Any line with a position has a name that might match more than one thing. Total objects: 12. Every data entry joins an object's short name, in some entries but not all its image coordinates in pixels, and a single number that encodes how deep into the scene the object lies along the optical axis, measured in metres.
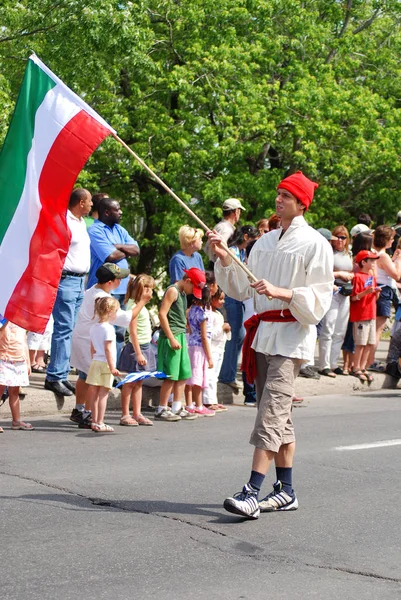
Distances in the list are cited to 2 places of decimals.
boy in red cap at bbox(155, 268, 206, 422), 10.66
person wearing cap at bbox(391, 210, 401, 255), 15.91
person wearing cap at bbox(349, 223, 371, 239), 14.38
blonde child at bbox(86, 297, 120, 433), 9.65
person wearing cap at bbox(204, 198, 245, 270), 11.88
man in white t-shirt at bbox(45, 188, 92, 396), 10.70
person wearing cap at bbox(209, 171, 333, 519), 6.40
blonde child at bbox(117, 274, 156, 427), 10.23
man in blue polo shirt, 11.34
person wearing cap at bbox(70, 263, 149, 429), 10.15
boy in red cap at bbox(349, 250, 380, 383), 14.09
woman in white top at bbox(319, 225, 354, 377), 13.90
